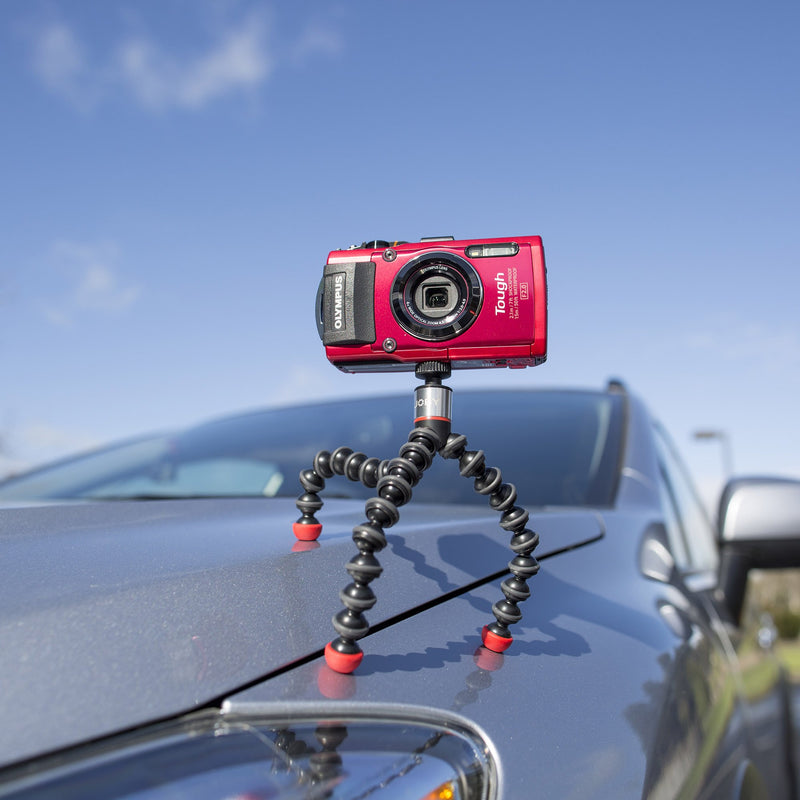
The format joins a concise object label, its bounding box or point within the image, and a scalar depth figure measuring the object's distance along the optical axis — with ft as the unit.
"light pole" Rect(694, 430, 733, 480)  35.22
